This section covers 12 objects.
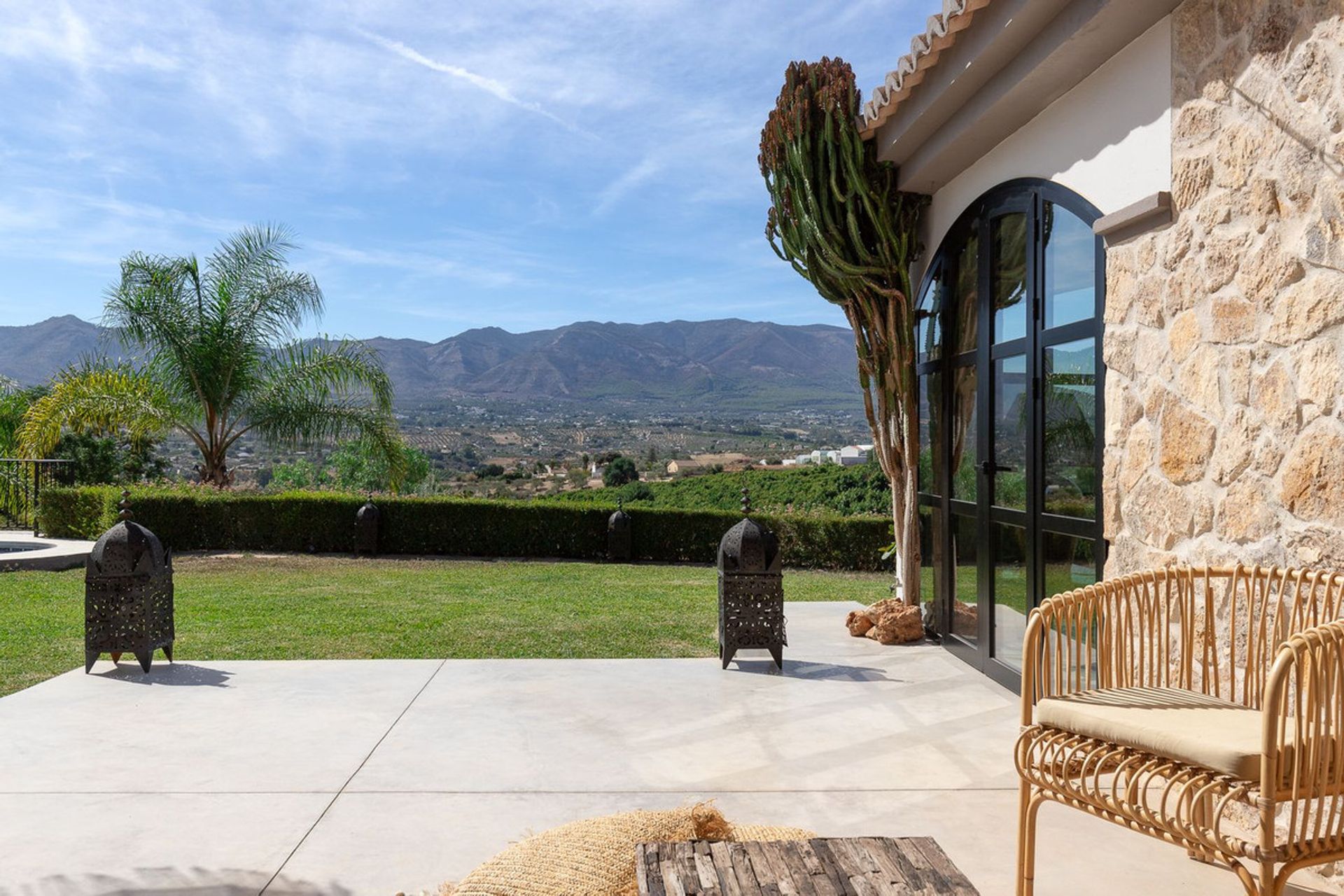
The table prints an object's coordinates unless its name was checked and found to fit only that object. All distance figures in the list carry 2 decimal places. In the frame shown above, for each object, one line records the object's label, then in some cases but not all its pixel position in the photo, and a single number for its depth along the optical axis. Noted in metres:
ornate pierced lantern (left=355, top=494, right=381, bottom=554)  13.51
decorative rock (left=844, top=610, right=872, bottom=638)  6.90
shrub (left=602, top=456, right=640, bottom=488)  20.82
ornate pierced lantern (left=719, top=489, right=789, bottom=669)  5.72
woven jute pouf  2.44
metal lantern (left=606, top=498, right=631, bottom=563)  14.04
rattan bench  2.07
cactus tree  6.49
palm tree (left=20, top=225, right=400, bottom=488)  14.98
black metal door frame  4.77
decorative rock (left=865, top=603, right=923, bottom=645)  6.64
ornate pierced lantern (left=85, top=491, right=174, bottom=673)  5.40
